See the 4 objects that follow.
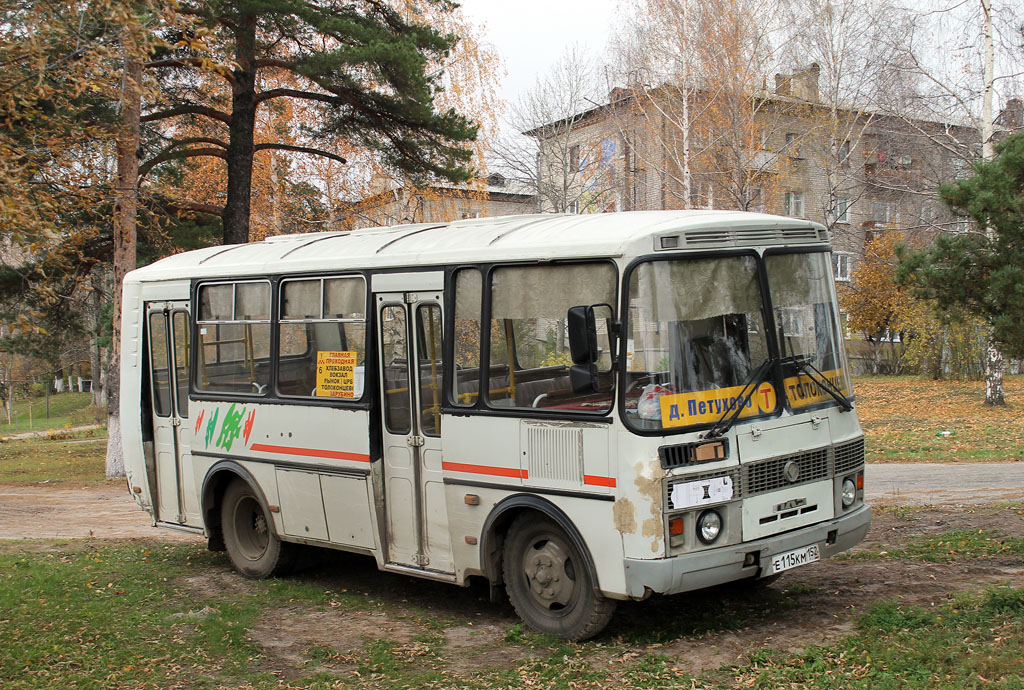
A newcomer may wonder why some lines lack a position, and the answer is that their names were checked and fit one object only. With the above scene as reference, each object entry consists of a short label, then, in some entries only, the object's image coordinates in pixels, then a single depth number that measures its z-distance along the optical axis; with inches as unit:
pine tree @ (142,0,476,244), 694.5
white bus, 258.5
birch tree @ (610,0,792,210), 1251.8
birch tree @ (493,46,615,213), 1485.0
